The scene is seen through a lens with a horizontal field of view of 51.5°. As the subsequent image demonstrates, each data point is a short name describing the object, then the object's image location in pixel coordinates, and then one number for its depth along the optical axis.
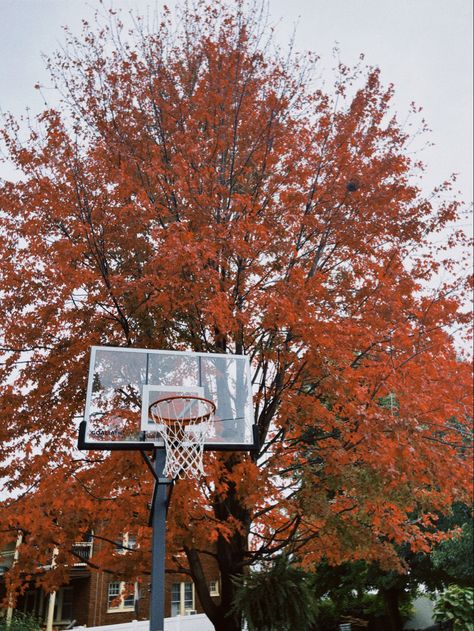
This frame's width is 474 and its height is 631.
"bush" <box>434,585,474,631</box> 9.12
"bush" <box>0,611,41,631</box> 15.91
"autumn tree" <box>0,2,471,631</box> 7.04
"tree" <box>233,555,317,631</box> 7.34
